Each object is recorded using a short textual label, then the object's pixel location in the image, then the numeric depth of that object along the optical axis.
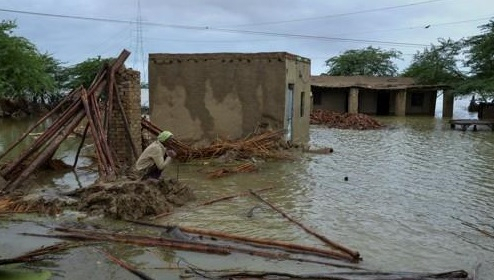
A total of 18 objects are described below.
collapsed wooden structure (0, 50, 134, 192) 11.33
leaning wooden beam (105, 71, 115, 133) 12.98
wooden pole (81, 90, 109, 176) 11.49
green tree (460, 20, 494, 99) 33.91
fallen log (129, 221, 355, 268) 6.91
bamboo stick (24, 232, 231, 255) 7.00
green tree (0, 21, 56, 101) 34.00
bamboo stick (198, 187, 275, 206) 9.92
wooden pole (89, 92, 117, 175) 11.58
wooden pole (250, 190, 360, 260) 6.85
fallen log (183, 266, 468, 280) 5.99
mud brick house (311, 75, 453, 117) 42.09
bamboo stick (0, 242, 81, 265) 6.19
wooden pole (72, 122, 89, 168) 13.66
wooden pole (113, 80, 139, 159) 13.18
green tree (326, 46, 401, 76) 55.84
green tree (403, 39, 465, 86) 41.16
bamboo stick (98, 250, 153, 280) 6.09
